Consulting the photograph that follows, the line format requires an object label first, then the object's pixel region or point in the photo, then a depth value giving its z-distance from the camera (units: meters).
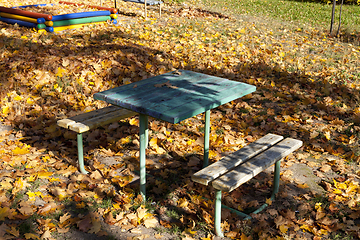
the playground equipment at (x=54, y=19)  8.18
